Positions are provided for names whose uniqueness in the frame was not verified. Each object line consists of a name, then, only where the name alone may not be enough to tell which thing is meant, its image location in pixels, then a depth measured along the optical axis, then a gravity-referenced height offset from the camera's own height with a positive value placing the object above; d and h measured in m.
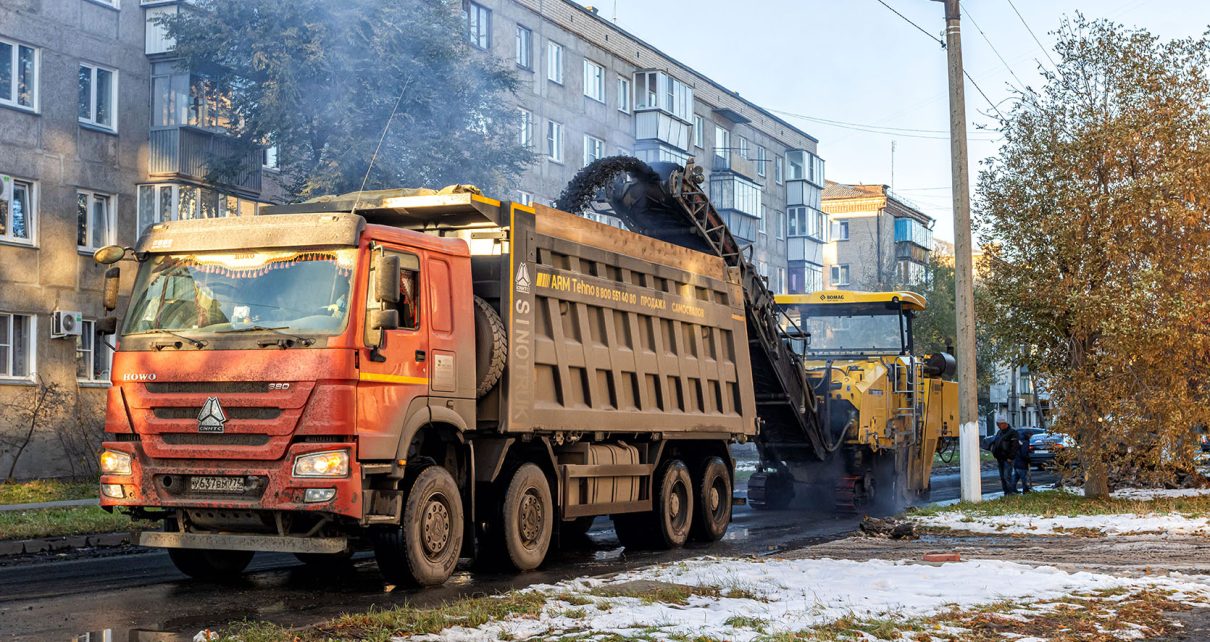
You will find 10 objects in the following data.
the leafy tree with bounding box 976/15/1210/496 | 20.20 +2.40
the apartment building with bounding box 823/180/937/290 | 88.44 +11.78
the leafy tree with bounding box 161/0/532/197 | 26.42 +6.50
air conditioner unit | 28.41 +1.95
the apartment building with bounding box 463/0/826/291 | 44.14 +11.25
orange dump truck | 10.21 +0.26
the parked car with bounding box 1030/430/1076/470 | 41.59 -1.21
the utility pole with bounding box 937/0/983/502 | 19.92 +1.97
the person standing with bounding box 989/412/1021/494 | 25.39 -0.72
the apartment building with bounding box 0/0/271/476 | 28.11 +5.36
